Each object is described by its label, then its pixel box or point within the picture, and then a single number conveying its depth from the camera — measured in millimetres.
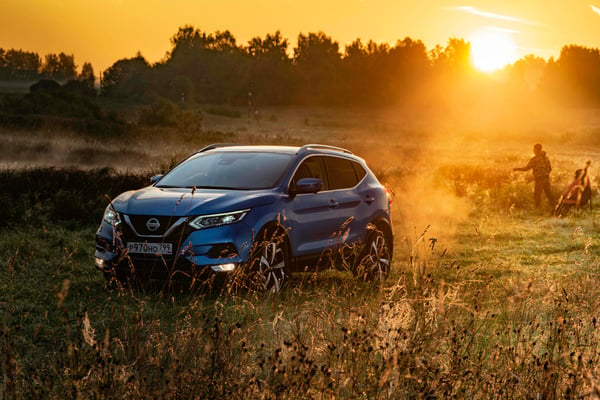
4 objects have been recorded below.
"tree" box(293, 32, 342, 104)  149750
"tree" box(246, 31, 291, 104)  147250
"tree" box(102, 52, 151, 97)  131000
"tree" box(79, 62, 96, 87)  193000
